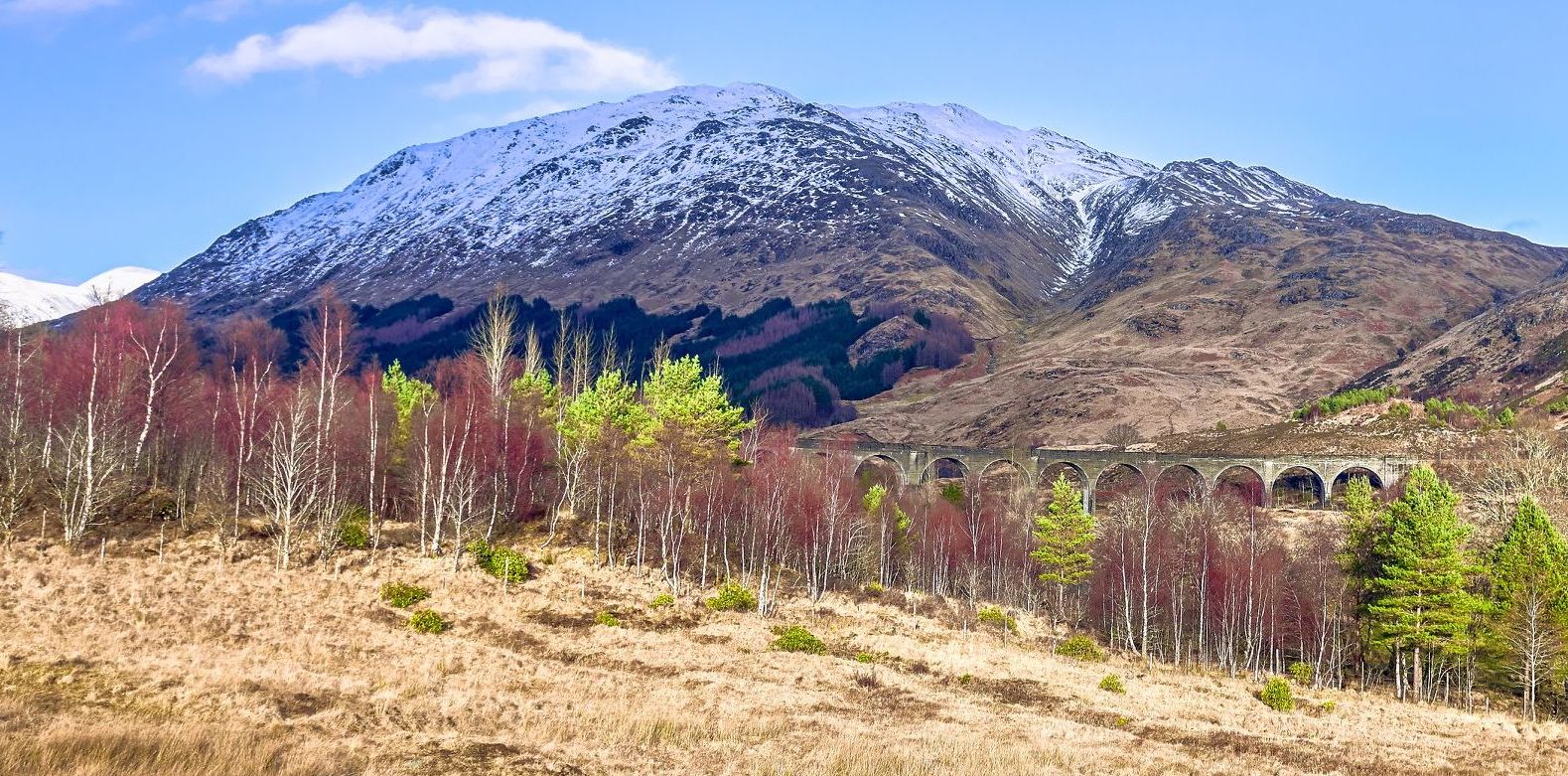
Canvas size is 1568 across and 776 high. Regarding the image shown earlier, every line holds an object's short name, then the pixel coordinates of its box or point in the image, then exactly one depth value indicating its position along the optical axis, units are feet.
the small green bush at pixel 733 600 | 146.92
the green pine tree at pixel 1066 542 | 209.56
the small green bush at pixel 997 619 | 188.12
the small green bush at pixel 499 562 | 139.23
